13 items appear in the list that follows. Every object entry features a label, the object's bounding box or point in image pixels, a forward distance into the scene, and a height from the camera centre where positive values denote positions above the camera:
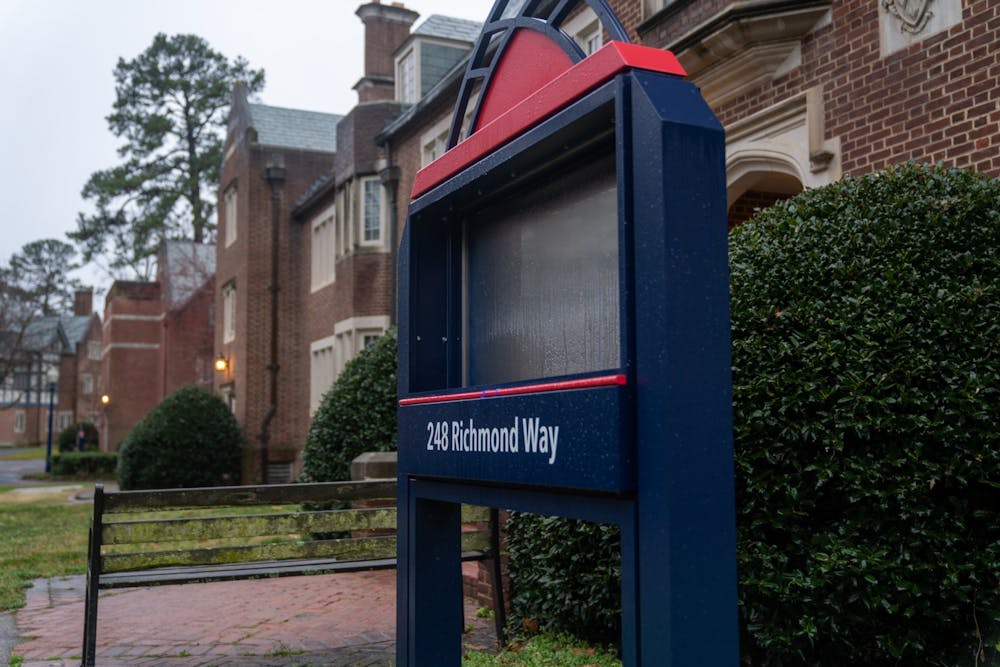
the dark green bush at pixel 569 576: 5.06 -0.79
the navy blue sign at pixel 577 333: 2.22 +0.30
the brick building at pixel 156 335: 38.38 +4.43
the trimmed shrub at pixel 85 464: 35.88 -1.00
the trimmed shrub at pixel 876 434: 3.91 +0.00
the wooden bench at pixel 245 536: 5.46 -0.59
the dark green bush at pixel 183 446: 22.23 -0.21
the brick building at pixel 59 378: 74.38 +4.95
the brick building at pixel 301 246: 20.12 +4.58
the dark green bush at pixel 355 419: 10.34 +0.19
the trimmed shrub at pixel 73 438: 45.22 -0.03
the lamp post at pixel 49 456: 38.84 -0.76
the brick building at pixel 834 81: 6.37 +2.66
